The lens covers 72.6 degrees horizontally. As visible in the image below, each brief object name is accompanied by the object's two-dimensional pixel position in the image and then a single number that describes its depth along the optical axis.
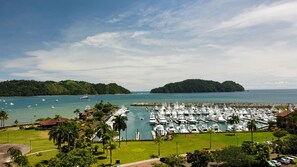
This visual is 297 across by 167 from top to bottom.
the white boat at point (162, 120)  87.49
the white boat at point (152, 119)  88.91
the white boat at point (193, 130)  68.02
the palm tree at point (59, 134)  40.82
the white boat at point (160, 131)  66.40
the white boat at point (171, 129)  68.47
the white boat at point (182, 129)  67.45
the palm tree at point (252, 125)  52.30
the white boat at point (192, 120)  87.58
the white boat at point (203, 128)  70.66
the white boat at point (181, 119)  87.79
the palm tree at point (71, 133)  41.03
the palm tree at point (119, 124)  50.15
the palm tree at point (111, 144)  39.28
